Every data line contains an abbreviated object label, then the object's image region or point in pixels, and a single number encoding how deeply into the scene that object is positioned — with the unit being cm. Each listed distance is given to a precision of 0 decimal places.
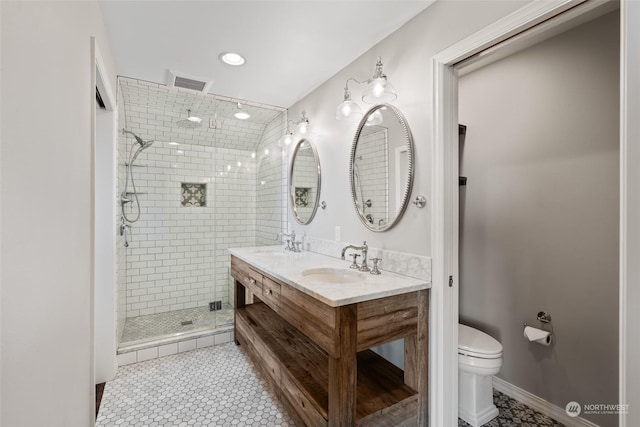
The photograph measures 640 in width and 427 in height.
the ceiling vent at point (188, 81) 238
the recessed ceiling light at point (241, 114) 315
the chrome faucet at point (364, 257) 185
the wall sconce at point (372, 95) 168
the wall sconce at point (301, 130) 260
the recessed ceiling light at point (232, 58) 208
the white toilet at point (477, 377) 170
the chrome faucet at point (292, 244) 272
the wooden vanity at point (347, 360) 131
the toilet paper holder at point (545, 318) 185
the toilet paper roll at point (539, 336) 181
